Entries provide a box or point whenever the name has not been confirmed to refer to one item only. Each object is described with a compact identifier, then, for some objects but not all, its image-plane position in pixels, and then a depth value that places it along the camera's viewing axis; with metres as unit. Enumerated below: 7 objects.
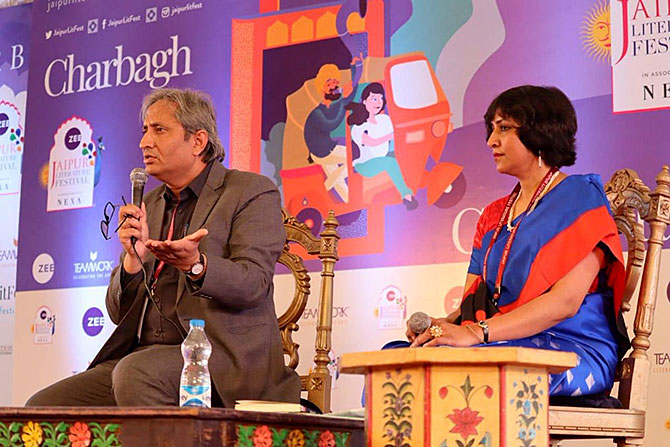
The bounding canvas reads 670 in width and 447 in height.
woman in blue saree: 4.11
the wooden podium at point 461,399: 2.50
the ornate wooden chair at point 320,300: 5.55
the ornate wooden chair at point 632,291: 4.14
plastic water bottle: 3.65
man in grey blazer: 4.41
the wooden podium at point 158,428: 3.05
